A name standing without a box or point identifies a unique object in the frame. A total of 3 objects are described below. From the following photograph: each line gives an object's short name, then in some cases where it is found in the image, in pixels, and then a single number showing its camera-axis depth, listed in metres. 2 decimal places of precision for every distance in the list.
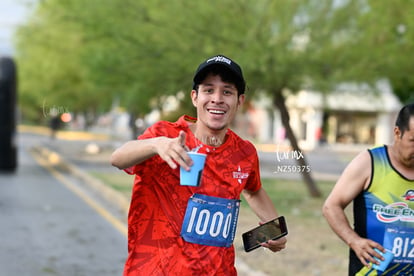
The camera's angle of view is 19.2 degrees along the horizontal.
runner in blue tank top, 5.83
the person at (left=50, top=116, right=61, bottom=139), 60.43
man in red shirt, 5.08
